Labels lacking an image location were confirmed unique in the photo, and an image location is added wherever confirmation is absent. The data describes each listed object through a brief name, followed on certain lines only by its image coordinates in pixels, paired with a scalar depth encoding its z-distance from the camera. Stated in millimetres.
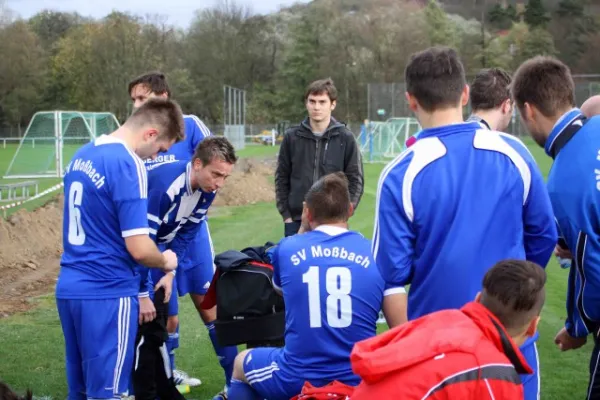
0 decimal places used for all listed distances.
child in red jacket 2625
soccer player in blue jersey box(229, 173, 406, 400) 4156
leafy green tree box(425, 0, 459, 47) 72688
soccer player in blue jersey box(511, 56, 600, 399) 3646
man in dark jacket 7668
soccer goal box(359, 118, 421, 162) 41750
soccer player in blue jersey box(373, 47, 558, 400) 3299
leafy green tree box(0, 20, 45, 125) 67312
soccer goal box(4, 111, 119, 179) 30016
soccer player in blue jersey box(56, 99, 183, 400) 4449
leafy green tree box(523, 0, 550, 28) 92500
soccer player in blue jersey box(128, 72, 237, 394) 6297
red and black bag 5125
